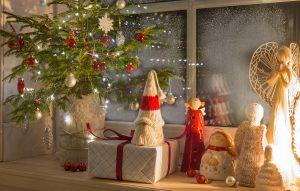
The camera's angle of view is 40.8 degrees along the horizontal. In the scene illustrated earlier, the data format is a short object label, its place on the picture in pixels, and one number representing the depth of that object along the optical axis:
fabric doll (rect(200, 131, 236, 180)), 1.81
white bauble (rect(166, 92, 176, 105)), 2.08
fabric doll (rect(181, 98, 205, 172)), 1.99
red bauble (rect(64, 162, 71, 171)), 2.05
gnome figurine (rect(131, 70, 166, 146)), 1.79
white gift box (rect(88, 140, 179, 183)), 1.76
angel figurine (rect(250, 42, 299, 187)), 1.63
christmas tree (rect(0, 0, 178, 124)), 2.01
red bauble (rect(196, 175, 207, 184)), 1.77
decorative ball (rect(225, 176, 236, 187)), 1.68
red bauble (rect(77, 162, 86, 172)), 2.06
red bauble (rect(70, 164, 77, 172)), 2.05
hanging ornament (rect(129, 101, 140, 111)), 2.13
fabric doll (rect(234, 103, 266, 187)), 1.69
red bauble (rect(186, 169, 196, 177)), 1.90
